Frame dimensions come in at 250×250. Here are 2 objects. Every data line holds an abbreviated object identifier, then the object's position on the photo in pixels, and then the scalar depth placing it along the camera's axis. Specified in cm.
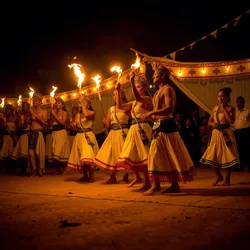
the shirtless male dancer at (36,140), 892
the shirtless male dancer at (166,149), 485
